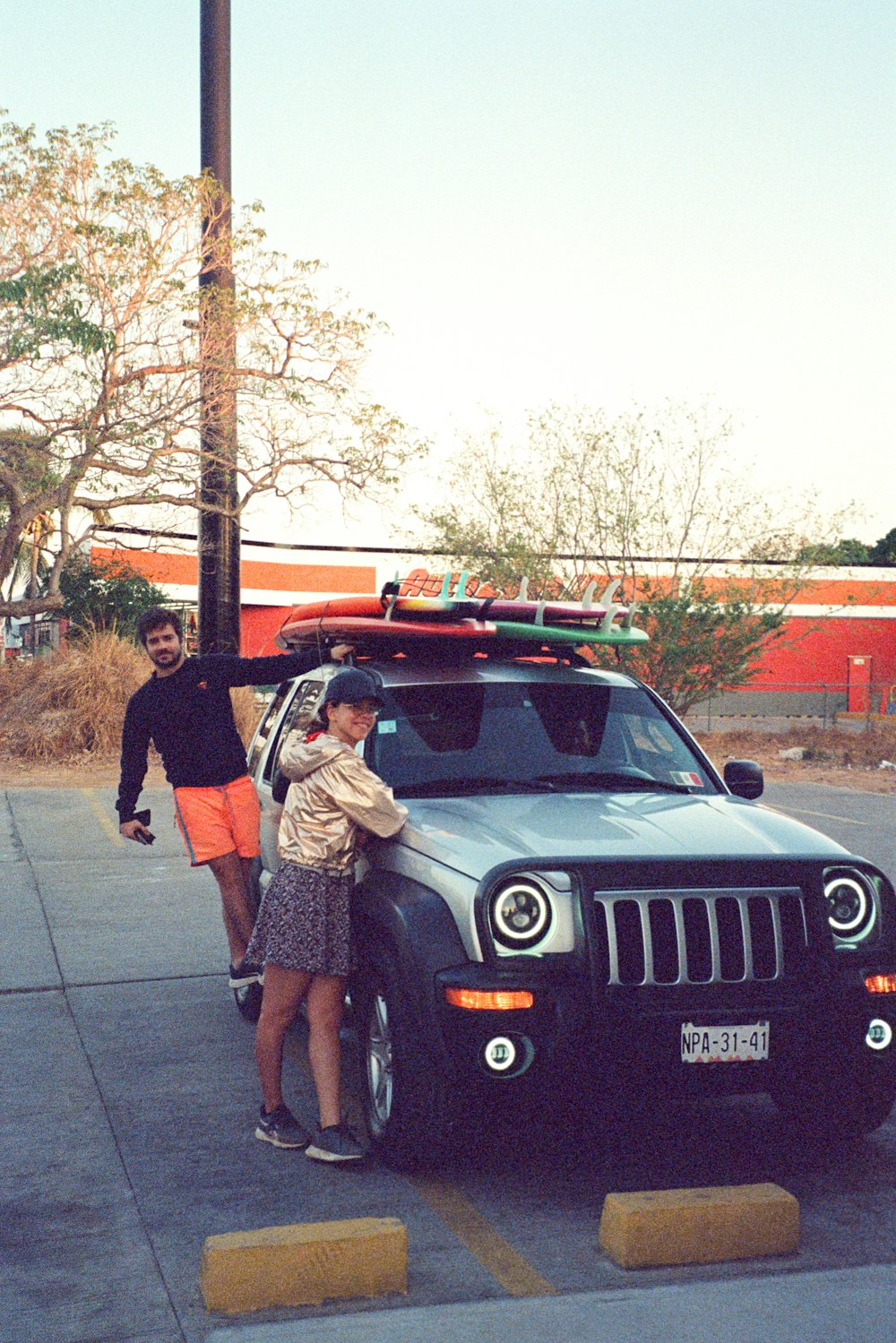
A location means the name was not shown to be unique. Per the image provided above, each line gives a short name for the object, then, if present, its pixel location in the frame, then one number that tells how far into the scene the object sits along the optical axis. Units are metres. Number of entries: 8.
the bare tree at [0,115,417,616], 19.08
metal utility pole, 16.67
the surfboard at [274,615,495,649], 5.84
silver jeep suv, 4.30
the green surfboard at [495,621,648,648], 5.95
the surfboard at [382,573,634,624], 5.87
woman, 4.91
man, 6.51
